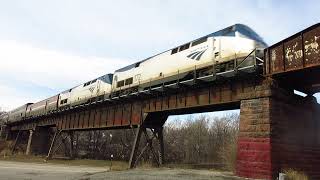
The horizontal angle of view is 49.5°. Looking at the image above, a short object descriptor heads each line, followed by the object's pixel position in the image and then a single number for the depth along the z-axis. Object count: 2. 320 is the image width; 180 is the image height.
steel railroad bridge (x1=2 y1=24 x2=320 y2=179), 16.45
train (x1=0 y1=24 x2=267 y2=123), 19.98
